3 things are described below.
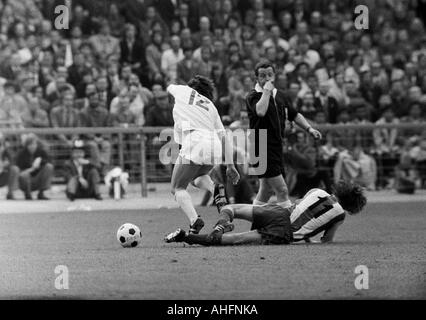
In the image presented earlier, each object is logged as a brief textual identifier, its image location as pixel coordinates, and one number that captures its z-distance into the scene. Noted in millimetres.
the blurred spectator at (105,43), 22703
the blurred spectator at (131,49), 22625
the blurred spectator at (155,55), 22375
